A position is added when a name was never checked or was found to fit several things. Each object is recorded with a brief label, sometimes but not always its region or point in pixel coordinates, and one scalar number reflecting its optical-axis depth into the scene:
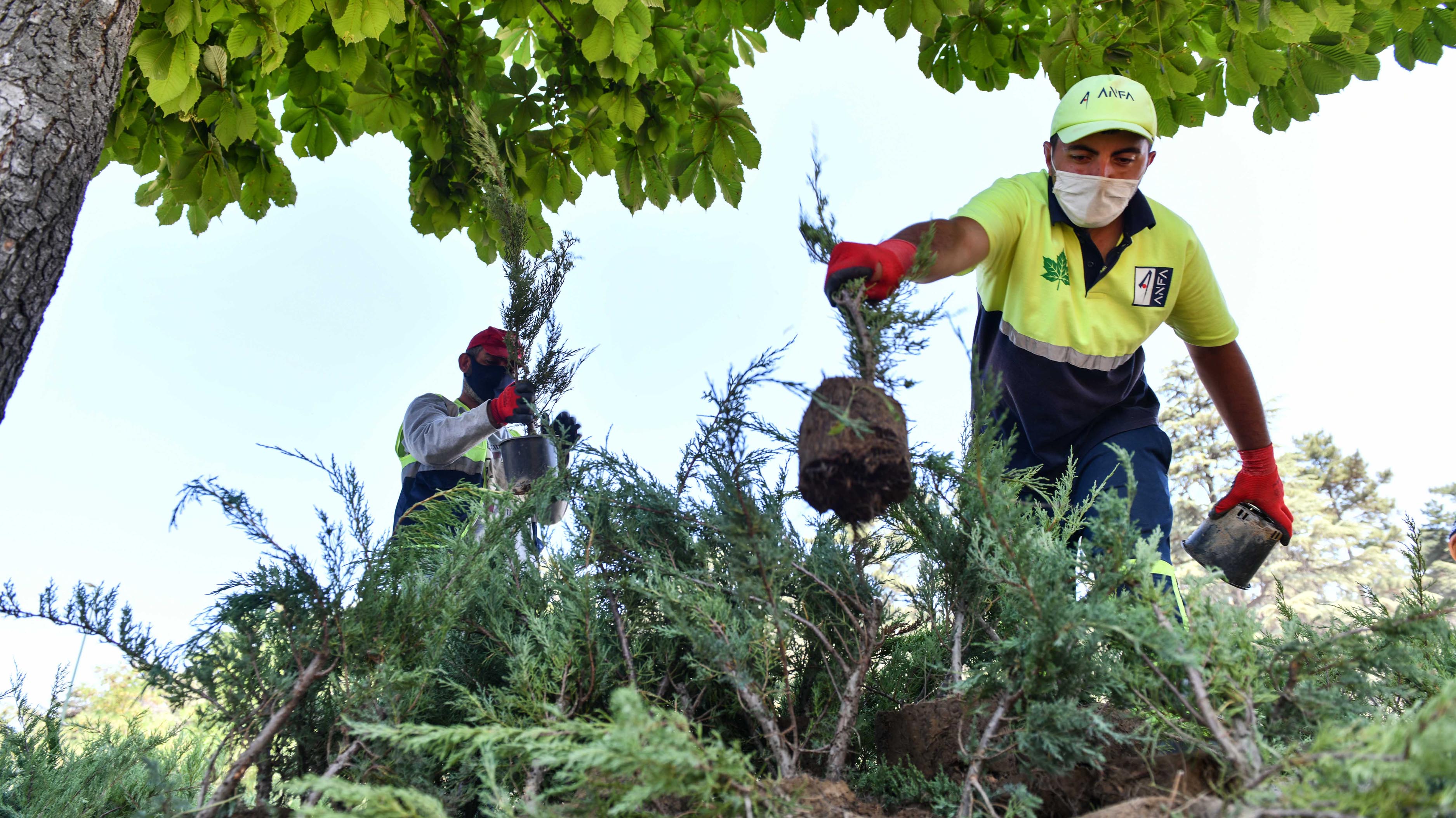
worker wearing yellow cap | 2.57
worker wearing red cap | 4.30
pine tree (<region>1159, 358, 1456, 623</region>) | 20.92
